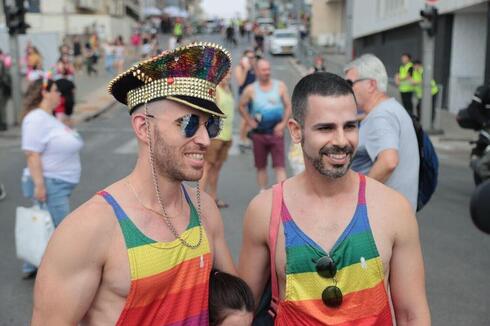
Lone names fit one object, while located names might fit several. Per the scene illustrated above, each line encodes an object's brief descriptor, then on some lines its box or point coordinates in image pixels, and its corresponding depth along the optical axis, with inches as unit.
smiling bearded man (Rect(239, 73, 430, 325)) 94.8
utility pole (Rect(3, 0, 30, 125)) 626.2
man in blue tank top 332.8
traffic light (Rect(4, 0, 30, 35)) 625.9
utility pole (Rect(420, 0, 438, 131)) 562.9
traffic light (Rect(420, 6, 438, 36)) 561.0
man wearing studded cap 79.3
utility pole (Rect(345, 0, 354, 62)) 983.6
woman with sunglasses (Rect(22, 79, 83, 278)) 216.7
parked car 1760.6
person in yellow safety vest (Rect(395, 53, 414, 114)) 653.9
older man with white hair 157.0
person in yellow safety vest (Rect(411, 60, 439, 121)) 645.9
